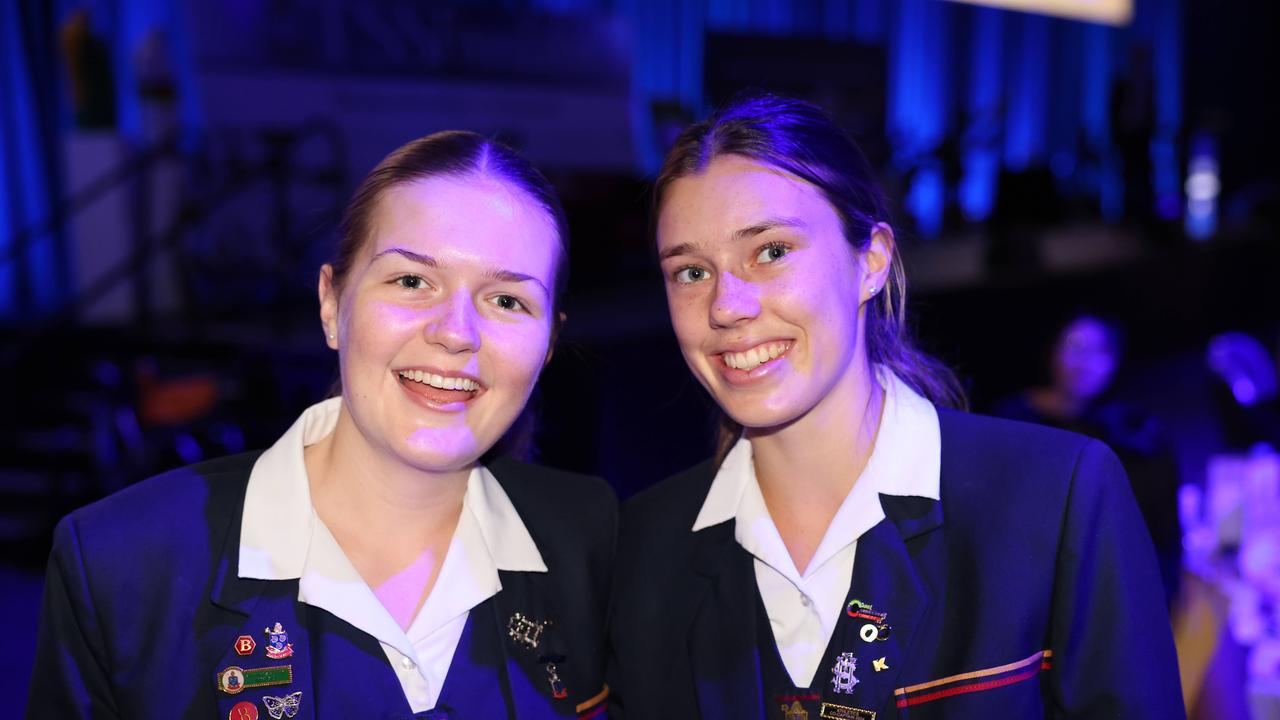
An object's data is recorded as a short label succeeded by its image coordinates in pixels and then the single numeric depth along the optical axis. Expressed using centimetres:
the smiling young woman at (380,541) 157
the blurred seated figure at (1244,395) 489
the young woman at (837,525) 158
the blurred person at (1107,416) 318
